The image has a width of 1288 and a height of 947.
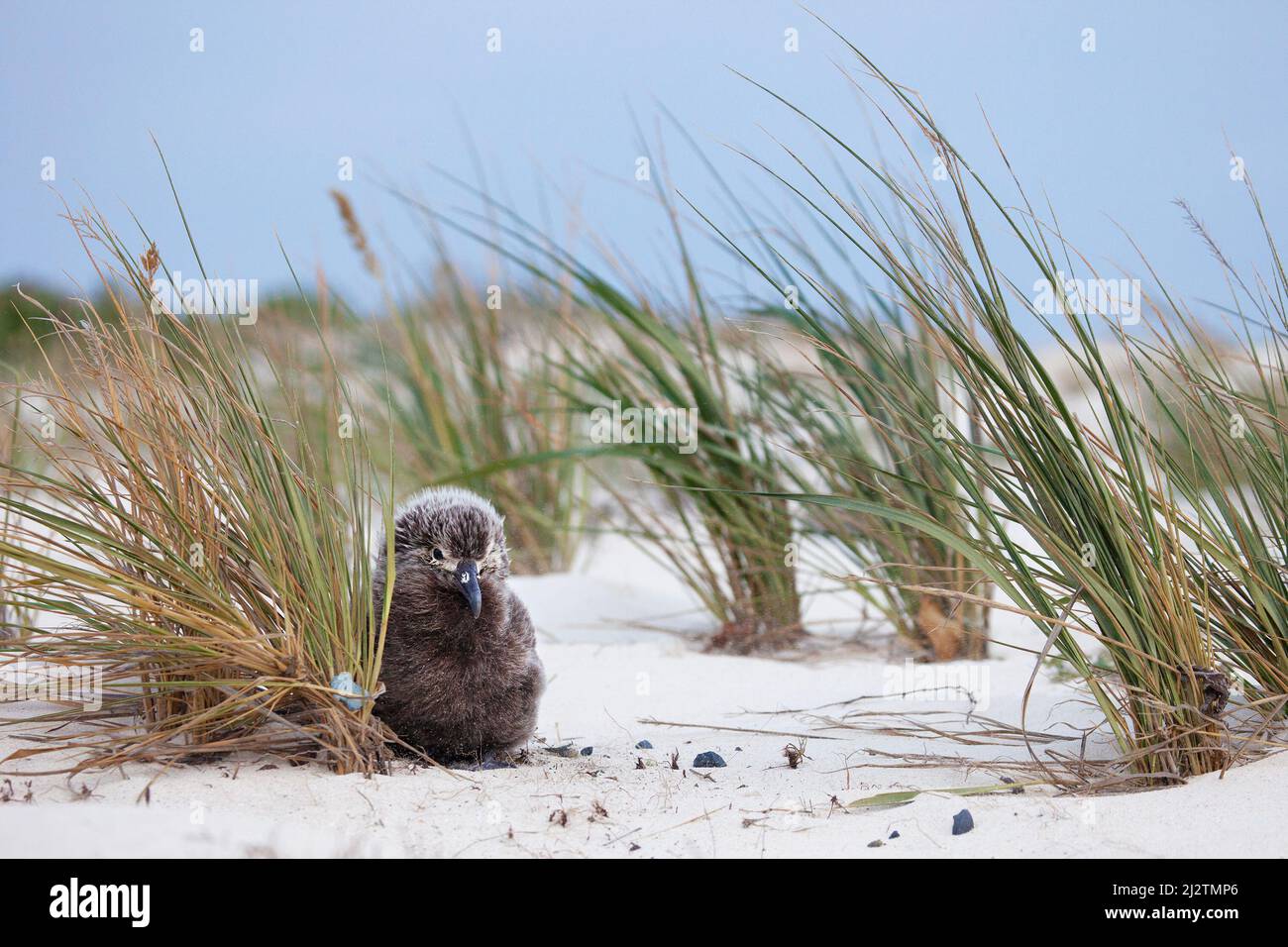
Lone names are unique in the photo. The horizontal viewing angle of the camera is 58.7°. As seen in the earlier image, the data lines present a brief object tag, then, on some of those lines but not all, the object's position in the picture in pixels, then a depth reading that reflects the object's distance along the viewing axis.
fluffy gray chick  3.35
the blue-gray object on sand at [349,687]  3.10
